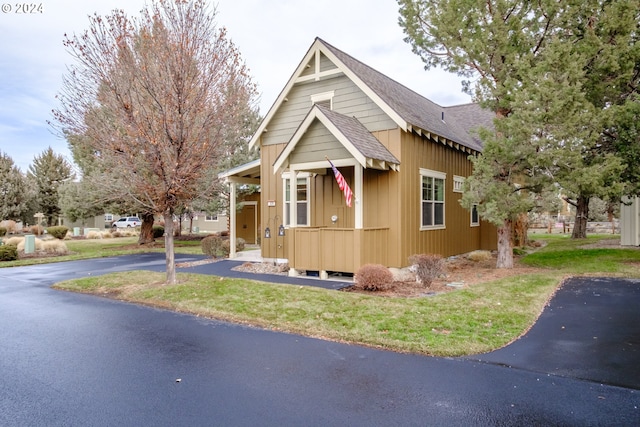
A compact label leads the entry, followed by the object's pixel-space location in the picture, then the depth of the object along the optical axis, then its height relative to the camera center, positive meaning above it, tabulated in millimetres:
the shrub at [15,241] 20108 -923
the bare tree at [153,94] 9414 +3151
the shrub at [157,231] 29255 -650
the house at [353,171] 11242 +1630
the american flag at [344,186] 10430 +940
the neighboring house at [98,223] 43969 -15
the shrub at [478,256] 15164 -1384
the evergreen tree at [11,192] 34375 +2765
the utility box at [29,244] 19219 -1020
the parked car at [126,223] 45781 -35
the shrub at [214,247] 17125 -1081
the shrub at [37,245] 19619 -1108
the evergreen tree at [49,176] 39875 +4797
